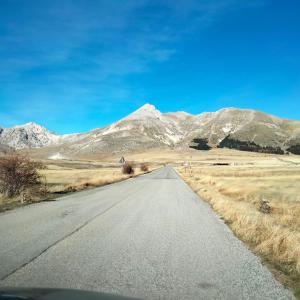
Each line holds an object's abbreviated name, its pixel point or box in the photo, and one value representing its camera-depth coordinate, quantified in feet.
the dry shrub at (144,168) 223.41
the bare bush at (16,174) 60.41
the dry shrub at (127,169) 177.87
